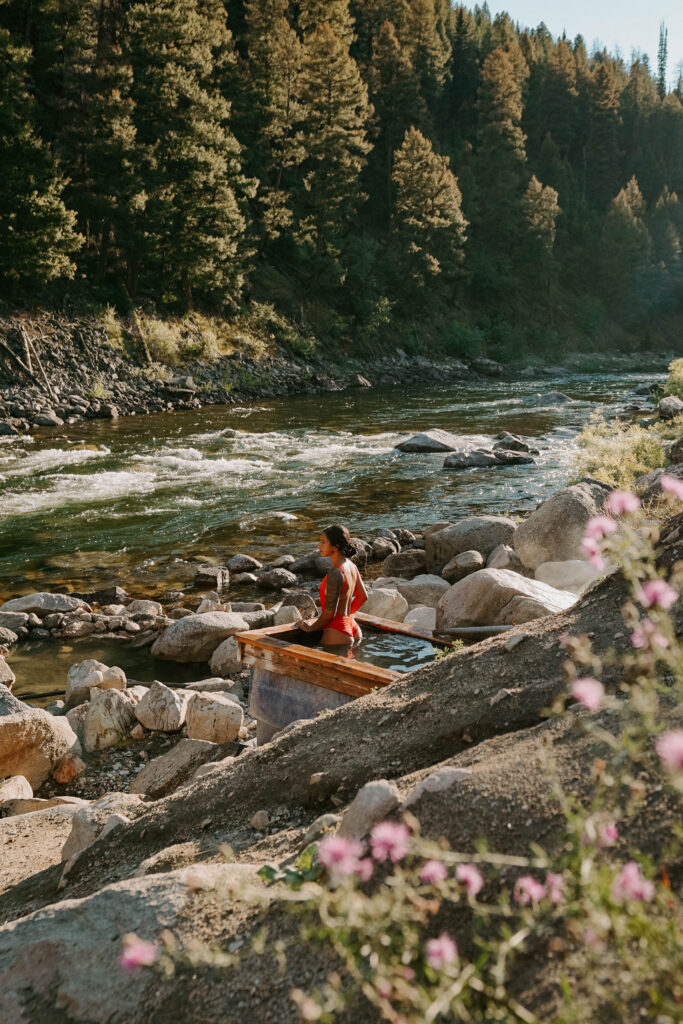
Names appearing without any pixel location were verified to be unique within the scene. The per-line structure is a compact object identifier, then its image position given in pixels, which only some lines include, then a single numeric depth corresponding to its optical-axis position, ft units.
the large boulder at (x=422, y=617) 24.41
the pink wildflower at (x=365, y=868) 4.77
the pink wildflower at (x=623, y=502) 5.55
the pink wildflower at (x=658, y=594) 5.24
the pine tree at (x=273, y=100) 124.16
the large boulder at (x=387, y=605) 25.79
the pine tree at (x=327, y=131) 130.82
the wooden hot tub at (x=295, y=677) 16.38
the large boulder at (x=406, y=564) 33.50
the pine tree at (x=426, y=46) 189.37
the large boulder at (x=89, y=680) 22.61
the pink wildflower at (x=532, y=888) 4.94
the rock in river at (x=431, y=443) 63.00
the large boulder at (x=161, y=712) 20.74
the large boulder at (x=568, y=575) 25.77
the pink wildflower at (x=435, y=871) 4.82
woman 18.94
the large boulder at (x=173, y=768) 17.65
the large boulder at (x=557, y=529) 28.40
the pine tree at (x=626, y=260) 217.97
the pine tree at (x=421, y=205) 152.97
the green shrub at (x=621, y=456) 39.86
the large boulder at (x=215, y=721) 19.85
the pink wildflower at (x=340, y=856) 4.54
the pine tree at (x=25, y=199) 80.89
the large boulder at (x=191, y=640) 25.82
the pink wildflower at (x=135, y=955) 4.56
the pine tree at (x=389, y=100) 173.99
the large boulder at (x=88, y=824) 12.69
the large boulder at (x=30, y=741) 18.33
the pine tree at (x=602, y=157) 254.49
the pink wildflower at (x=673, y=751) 4.15
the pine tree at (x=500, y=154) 189.37
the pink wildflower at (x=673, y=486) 6.15
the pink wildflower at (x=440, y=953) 4.34
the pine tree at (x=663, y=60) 375.04
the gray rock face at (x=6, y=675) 23.96
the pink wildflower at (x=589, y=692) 4.56
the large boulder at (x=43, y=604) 29.30
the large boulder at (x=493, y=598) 20.93
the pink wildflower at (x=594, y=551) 5.65
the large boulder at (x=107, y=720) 20.48
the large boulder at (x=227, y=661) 25.09
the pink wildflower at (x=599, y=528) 5.49
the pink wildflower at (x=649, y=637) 4.94
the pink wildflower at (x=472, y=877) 4.76
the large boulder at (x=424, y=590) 27.94
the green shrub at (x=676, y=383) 76.23
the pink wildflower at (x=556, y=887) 4.94
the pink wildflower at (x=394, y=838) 4.72
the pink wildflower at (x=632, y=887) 4.50
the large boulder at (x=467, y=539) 32.96
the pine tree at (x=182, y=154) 99.04
